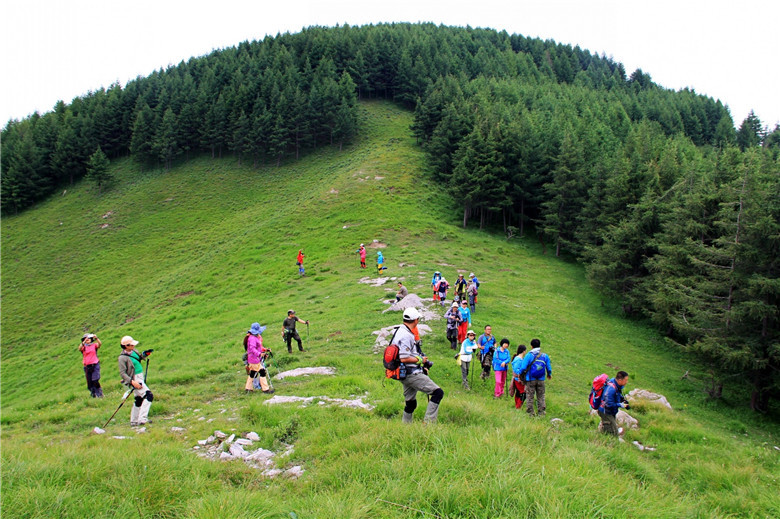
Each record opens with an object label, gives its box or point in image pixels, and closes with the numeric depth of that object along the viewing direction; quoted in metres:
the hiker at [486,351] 14.43
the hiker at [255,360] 12.34
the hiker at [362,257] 32.56
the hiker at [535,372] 10.62
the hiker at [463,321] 16.94
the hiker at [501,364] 12.36
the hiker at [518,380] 10.93
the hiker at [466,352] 13.11
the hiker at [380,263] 30.43
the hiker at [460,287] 23.08
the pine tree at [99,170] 72.62
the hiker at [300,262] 33.28
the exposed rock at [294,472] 6.21
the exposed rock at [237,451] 7.42
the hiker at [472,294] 23.03
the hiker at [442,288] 22.86
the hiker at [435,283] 23.12
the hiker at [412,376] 7.55
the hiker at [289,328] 16.23
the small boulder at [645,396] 13.33
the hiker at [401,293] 21.56
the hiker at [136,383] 10.12
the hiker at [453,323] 16.89
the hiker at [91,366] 13.85
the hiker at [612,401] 9.20
